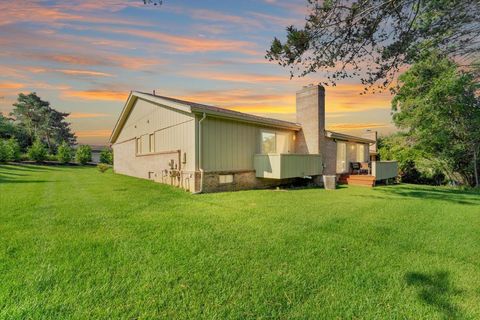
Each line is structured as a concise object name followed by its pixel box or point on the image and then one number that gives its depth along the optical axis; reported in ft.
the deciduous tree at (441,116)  51.03
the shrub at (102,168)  69.37
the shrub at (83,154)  105.91
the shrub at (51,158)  103.87
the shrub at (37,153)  94.68
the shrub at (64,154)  101.30
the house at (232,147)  34.63
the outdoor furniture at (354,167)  56.24
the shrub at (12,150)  88.51
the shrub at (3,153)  85.97
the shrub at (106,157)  116.36
